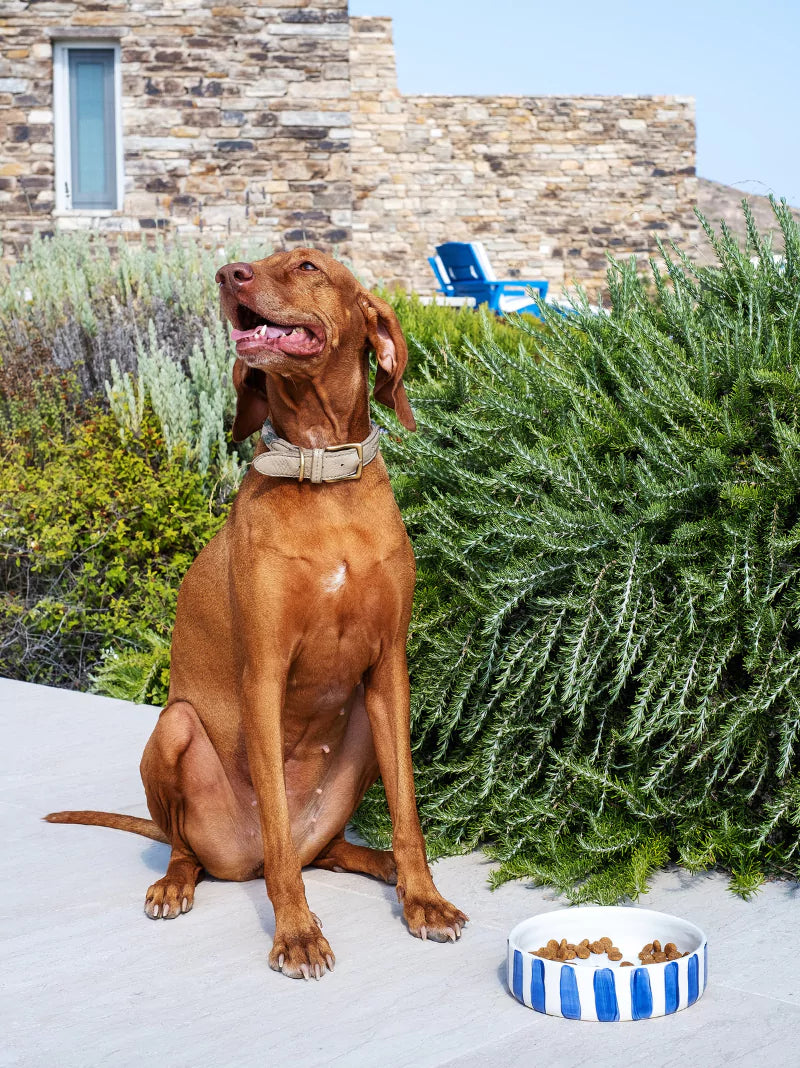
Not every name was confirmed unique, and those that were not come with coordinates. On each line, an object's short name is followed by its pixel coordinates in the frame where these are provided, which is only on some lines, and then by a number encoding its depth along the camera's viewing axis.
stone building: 11.74
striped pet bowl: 2.14
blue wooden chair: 14.80
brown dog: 2.58
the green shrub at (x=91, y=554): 5.60
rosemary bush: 2.85
